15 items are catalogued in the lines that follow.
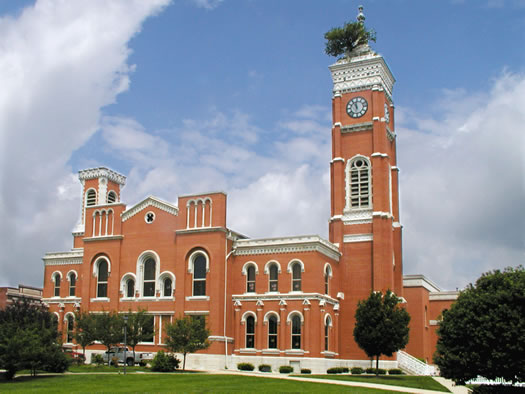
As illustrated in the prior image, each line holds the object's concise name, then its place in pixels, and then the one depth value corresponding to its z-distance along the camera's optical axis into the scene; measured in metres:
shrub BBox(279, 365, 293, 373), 47.94
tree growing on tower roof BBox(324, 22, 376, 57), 62.59
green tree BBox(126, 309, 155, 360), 47.34
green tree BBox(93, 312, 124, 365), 47.59
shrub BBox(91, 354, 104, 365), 46.58
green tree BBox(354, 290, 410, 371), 44.06
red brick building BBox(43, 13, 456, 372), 50.56
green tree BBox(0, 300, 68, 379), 37.47
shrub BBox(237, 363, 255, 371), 48.94
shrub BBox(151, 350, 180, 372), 43.31
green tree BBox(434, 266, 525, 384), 29.14
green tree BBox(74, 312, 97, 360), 48.34
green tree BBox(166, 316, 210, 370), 44.69
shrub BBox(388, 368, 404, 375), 49.91
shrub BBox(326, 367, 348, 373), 48.72
